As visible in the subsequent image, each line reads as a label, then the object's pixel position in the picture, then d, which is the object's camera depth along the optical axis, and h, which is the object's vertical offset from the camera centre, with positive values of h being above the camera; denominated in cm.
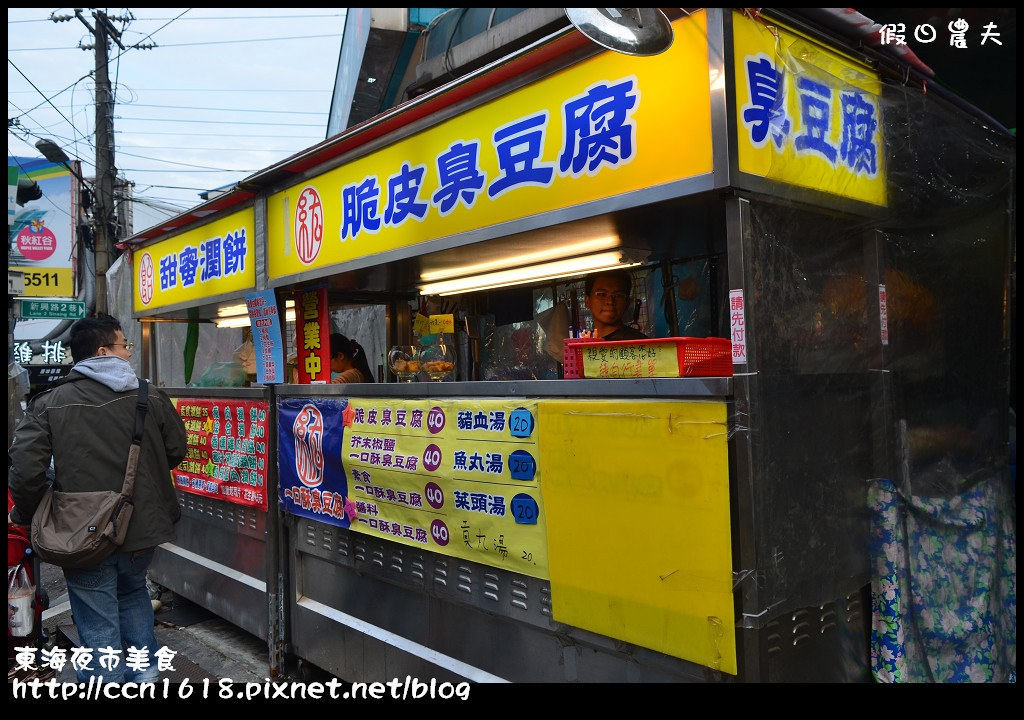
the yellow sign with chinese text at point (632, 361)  293 +2
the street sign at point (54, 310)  1241 +136
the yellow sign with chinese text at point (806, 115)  279 +103
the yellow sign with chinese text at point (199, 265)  574 +103
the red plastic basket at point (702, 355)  288 +3
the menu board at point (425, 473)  353 -57
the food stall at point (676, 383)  280 -9
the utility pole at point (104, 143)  1636 +549
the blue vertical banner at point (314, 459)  468 -57
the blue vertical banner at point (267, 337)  535 +31
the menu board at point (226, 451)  546 -58
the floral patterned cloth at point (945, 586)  325 -110
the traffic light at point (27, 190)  1013 +280
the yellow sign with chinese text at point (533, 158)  286 +104
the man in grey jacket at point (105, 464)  422 -48
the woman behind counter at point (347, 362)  560 +11
